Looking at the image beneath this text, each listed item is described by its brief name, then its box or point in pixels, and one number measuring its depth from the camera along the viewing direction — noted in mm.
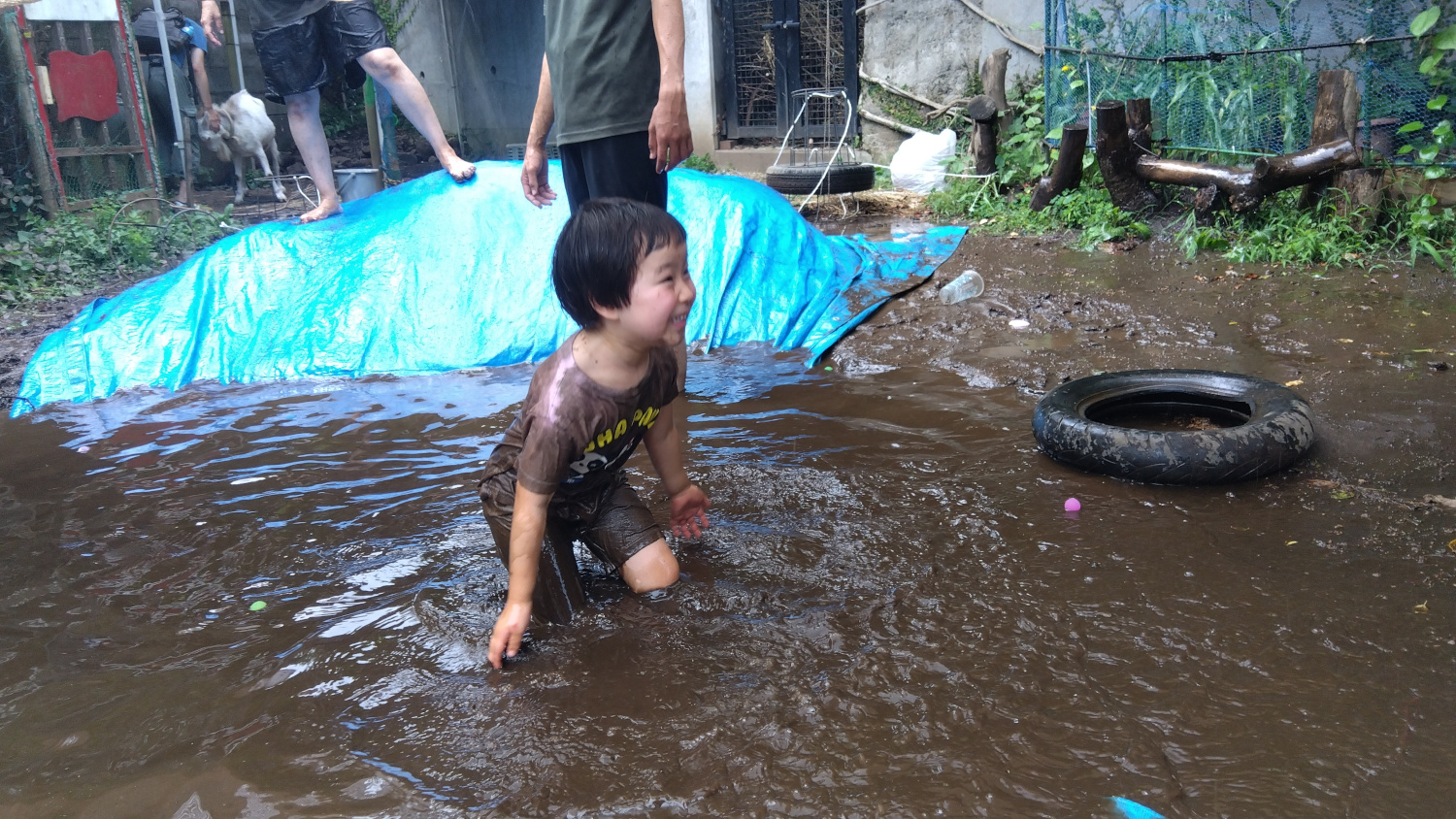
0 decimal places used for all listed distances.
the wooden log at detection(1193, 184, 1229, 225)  5891
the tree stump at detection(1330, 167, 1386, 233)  5426
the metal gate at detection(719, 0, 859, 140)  9969
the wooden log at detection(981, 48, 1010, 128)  8336
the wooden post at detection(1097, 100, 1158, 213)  6176
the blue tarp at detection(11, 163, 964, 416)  4898
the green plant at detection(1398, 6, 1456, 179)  5137
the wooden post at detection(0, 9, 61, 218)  7066
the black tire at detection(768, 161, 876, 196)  7777
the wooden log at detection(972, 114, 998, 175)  8000
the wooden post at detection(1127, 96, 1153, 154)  6383
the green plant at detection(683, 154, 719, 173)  10484
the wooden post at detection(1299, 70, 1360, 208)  5387
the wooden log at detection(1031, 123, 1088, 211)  6730
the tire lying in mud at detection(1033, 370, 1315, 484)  2861
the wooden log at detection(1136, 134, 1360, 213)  5387
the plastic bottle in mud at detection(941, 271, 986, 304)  5258
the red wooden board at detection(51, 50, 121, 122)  7637
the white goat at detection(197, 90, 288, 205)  9414
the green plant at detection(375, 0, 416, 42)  11336
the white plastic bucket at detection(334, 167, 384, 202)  6188
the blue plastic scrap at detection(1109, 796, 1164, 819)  1570
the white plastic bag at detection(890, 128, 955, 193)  8516
